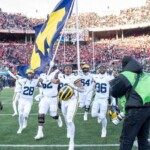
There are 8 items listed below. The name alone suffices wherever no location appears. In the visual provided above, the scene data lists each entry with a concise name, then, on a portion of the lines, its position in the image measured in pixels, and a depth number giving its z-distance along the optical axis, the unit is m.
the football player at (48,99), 9.02
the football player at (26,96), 9.89
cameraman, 5.24
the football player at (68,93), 7.73
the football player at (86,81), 13.07
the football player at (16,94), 14.01
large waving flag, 9.38
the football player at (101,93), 9.53
